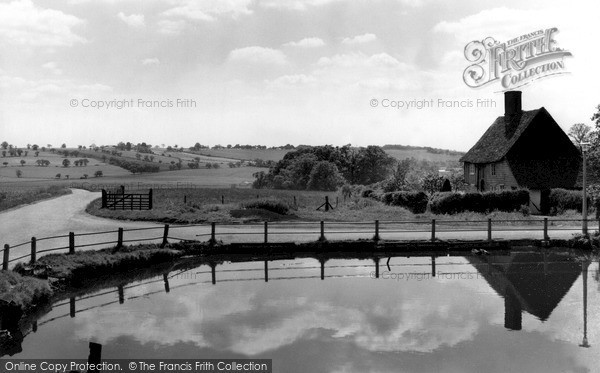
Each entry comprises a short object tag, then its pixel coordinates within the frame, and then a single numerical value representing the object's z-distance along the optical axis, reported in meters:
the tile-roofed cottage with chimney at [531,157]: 46.84
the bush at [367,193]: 57.76
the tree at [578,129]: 66.75
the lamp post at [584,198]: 26.36
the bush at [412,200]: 43.97
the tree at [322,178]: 93.56
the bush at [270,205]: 41.56
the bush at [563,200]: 38.69
